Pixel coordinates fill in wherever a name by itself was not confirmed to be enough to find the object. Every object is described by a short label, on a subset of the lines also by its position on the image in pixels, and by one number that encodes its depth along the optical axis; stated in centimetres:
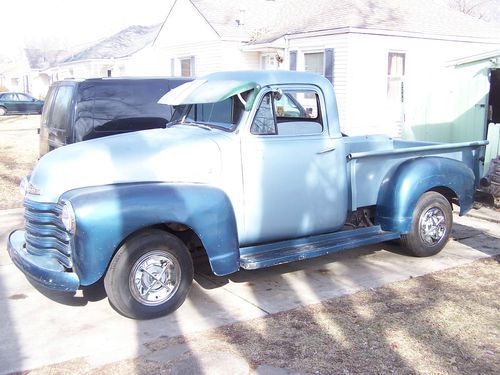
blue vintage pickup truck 441
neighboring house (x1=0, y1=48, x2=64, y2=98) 5019
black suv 728
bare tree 3553
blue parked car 3088
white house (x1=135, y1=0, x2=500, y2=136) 1538
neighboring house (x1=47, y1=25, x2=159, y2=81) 3133
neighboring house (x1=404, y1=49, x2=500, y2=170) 1141
